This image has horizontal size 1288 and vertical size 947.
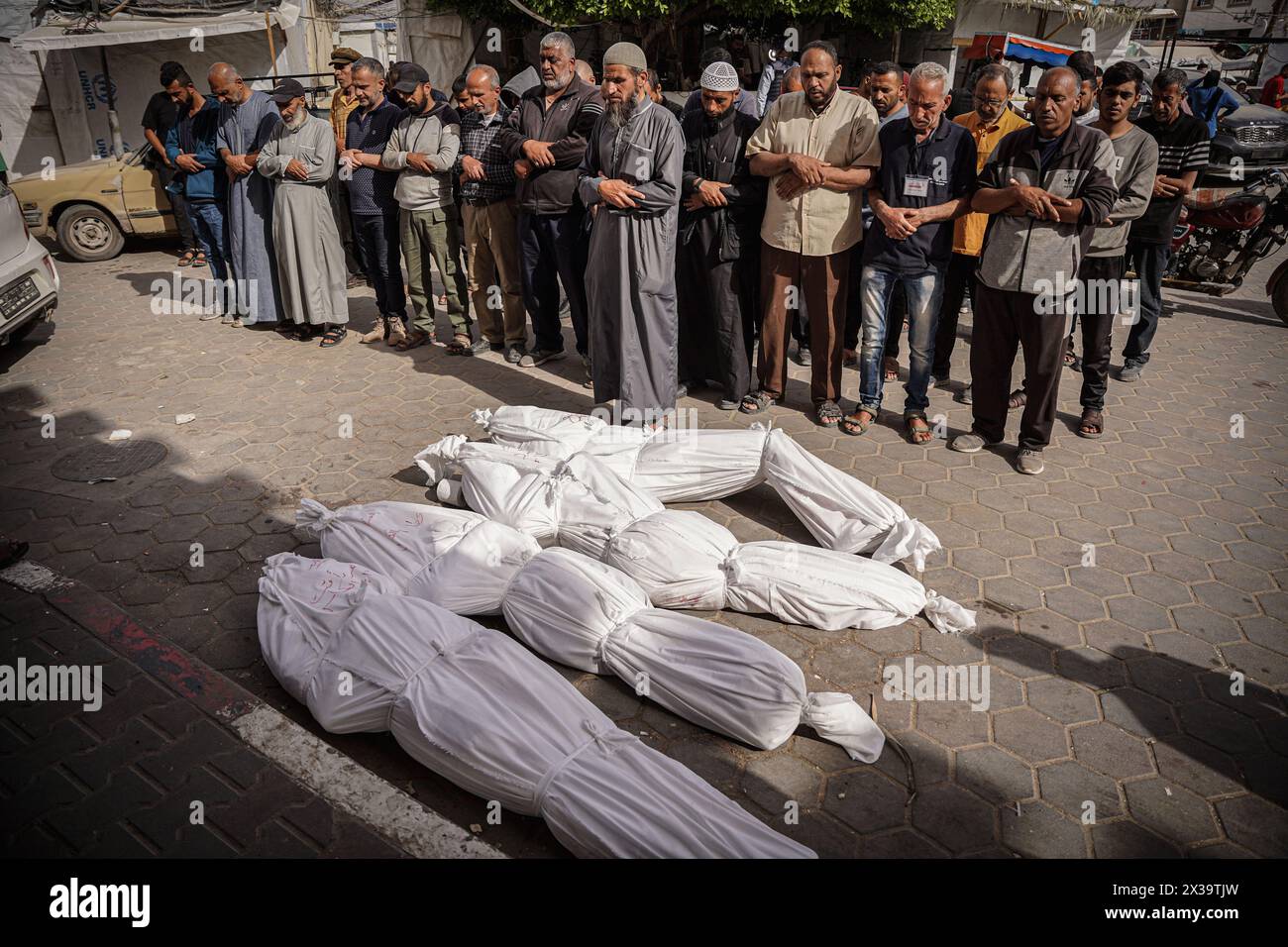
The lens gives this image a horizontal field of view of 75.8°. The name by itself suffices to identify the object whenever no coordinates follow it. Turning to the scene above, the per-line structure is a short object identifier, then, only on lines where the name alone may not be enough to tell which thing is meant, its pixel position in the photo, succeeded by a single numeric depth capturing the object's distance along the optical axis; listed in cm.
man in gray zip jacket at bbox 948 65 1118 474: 414
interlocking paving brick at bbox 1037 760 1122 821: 258
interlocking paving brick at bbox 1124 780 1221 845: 251
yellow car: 920
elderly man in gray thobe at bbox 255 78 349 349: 621
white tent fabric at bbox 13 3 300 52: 1066
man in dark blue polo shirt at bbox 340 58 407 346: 600
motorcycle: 727
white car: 621
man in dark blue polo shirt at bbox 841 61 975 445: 452
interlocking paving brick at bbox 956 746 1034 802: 264
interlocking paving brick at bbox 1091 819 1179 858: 245
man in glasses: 525
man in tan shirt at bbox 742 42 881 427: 469
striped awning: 1730
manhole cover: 479
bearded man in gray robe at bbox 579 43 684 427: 453
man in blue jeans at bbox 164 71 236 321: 705
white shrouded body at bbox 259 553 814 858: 227
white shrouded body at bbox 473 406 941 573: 371
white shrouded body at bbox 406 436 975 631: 335
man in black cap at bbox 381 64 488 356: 585
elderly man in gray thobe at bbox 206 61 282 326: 648
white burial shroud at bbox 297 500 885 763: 276
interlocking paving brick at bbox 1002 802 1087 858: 246
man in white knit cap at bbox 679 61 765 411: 505
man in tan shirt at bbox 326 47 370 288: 720
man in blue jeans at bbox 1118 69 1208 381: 537
